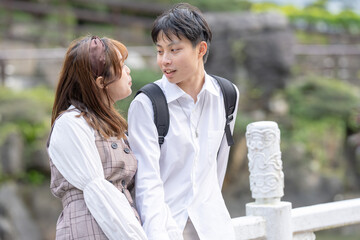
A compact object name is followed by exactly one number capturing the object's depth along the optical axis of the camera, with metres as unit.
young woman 3.62
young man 3.91
